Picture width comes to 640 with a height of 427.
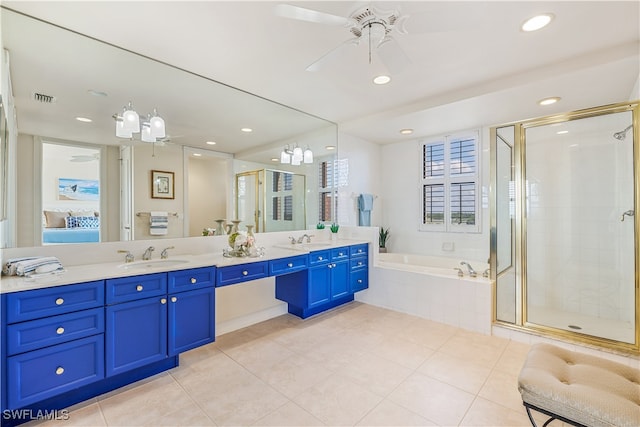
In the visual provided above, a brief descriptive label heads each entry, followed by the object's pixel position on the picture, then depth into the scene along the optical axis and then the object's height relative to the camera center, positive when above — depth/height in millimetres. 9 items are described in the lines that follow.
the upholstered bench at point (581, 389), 1213 -826
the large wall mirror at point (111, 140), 2002 +636
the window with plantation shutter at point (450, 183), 4098 +463
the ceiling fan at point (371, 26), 1493 +1089
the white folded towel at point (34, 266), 1762 -319
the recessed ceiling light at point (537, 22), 1844 +1270
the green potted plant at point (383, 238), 4895 -414
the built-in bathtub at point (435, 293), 3023 -927
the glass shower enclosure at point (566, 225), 2812 -133
